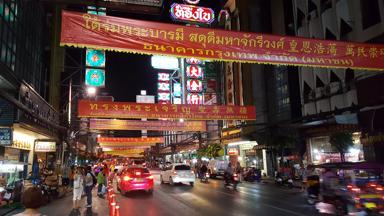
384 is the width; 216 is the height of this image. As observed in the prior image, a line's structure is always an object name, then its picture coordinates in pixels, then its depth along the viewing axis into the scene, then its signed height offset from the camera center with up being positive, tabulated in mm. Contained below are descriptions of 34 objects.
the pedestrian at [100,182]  21547 -1145
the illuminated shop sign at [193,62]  48562 +13938
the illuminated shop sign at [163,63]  66662 +19366
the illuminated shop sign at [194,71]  47906 +12444
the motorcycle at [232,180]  24703 -1437
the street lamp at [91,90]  36338 +7772
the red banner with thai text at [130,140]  52791 +3421
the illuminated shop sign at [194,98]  46562 +8517
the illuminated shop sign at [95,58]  35719 +10876
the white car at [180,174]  28141 -1011
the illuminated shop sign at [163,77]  66812 +16394
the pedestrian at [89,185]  15852 -1003
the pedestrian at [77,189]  14812 -1069
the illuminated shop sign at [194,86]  47344 +10407
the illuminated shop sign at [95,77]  35625 +8874
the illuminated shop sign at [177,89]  66812 +14027
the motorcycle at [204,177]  34312 -1624
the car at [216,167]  40219 -792
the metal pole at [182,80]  65888 +15819
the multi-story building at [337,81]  22391 +6078
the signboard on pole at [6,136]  16986 +1451
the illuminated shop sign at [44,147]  27055 +1404
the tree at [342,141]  24969 +1202
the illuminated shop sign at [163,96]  65125 +12390
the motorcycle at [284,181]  26625 -1679
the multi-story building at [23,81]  19391 +5075
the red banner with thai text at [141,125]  34781 +3856
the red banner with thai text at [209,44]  9555 +3700
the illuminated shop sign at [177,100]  65375 +11581
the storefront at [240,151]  46606 +1278
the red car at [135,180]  21516 -1073
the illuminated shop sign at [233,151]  48500 +1256
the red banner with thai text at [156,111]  27003 +4169
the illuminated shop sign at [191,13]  41075 +18264
